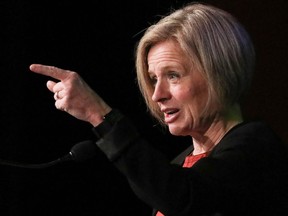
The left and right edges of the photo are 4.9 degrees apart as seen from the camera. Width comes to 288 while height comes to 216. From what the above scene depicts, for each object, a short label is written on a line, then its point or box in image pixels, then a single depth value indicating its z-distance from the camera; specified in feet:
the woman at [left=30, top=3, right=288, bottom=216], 18.76
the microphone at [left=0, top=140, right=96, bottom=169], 19.08
